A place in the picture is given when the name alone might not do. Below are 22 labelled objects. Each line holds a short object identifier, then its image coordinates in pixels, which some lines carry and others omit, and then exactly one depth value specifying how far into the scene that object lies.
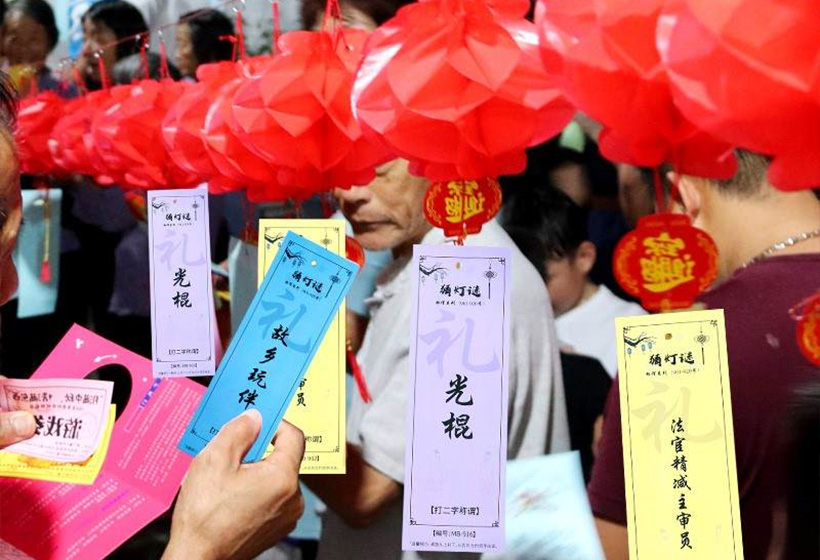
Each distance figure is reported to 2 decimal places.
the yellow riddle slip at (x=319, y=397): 1.01
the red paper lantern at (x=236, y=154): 1.07
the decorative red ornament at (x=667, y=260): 0.76
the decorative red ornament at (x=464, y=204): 0.90
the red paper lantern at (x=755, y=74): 0.59
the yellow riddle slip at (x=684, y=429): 0.81
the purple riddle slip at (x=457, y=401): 0.89
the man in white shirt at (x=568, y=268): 1.61
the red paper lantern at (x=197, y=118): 1.23
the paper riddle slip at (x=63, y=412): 1.06
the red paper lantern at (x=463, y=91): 0.79
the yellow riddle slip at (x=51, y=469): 1.08
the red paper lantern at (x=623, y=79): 0.67
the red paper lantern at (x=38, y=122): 1.92
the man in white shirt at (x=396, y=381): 1.28
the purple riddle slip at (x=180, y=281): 1.12
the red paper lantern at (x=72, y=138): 1.78
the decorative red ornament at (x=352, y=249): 1.05
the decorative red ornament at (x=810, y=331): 0.72
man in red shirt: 0.96
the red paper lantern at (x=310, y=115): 0.97
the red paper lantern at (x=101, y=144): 1.58
